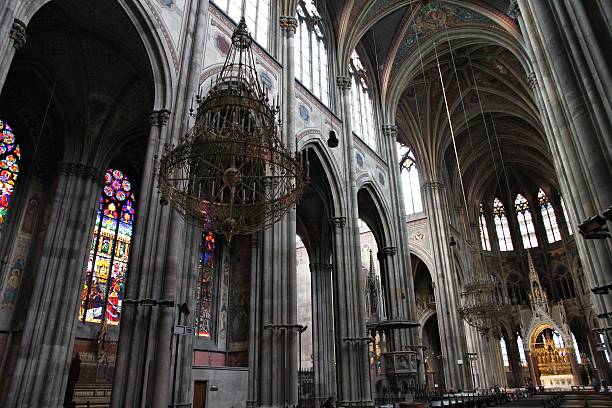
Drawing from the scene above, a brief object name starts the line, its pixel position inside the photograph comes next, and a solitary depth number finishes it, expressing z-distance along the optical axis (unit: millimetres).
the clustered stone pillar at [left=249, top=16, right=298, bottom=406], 9148
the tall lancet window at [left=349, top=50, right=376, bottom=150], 18000
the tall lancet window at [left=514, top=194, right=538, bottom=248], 34125
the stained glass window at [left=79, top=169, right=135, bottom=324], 12977
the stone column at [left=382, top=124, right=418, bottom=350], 15781
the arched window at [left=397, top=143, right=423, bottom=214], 25719
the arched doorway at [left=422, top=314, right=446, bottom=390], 26953
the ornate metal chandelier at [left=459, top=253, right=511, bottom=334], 16719
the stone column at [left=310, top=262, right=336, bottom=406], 16438
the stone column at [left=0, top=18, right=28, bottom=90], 6035
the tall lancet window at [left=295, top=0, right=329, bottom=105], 14840
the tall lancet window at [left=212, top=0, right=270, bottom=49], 11789
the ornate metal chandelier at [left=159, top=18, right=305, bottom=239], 6715
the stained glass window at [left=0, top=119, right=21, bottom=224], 11820
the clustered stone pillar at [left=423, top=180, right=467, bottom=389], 20953
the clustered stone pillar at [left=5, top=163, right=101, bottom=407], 10117
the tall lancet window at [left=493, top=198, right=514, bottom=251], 34656
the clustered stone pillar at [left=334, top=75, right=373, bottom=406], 12484
